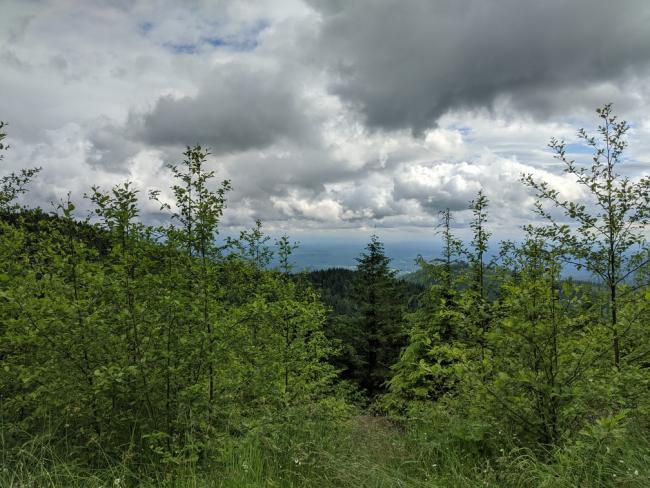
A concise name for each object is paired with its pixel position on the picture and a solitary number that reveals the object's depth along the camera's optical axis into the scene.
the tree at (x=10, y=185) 7.58
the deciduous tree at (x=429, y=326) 10.57
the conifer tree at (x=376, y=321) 24.66
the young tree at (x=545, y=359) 4.66
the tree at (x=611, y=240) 6.35
